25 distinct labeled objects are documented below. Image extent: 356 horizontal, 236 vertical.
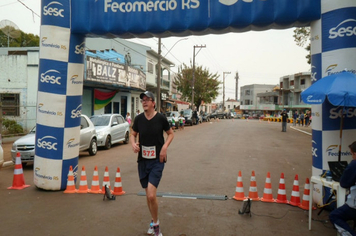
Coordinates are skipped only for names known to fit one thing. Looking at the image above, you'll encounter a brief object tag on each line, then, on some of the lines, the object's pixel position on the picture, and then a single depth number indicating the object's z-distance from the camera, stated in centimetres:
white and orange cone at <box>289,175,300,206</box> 612
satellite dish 2012
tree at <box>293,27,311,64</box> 2188
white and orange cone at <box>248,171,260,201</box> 649
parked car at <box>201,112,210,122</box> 4763
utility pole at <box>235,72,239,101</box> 10394
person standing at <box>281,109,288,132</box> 2692
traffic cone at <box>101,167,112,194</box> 667
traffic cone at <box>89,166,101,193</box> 680
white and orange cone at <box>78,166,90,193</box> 680
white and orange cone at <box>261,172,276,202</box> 641
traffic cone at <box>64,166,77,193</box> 679
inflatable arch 629
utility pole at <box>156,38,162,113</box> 2432
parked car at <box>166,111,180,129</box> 2936
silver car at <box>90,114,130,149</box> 1396
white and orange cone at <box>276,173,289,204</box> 633
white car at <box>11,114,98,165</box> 971
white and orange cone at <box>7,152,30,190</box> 724
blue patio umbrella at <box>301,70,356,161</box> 464
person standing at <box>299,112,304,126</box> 4081
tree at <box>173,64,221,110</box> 5417
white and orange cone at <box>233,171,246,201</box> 645
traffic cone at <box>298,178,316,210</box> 590
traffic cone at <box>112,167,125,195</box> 669
